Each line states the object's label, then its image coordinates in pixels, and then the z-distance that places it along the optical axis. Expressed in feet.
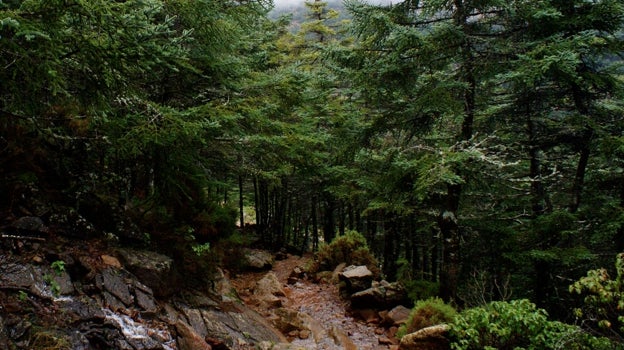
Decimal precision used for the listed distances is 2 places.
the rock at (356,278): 37.45
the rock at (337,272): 43.12
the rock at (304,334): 27.71
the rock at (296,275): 45.72
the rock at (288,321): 28.19
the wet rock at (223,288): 27.76
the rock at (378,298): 35.12
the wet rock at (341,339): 27.50
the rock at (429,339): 24.06
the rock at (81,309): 14.96
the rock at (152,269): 20.53
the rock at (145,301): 18.57
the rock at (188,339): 17.78
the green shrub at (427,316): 27.17
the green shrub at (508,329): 20.65
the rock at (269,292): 33.81
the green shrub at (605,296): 16.88
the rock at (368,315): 33.79
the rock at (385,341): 29.48
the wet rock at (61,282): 15.71
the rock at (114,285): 17.66
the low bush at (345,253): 46.28
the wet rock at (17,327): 12.37
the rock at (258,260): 48.34
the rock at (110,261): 19.03
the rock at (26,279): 14.33
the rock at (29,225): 16.67
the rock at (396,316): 31.94
